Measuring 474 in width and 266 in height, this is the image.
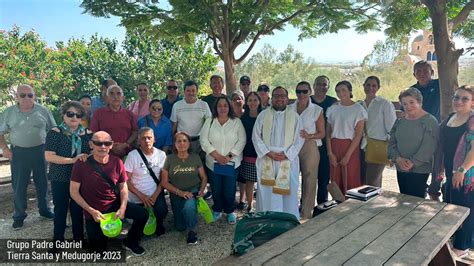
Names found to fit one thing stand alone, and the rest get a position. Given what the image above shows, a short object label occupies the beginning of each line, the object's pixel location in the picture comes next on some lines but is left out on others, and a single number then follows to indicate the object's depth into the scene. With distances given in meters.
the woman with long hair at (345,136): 4.45
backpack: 2.86
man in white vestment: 4.38
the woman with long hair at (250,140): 4.71
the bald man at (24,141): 4.39
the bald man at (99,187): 3.47
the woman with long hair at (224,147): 4.48
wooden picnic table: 2.10
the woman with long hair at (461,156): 3.44
